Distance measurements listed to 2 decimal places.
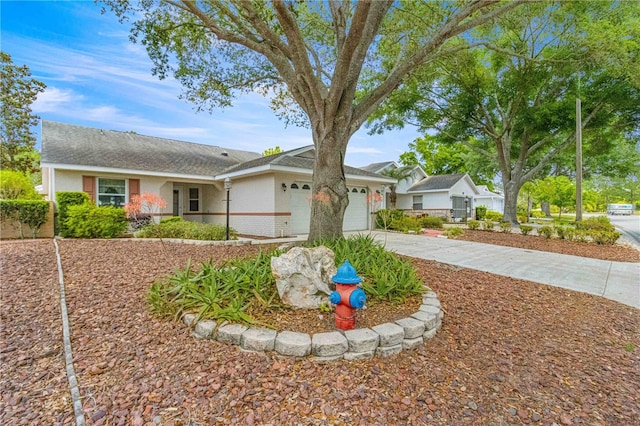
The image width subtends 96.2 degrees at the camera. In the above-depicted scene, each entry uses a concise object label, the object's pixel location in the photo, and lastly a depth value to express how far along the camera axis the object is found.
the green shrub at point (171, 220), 10.31
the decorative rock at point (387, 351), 2.55
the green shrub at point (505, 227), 13.05
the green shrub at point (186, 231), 8.56
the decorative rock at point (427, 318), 2.90
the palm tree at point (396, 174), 22.11
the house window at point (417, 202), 23.83
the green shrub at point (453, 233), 11.56
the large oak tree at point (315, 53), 5.04
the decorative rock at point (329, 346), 2.41
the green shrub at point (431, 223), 15.70
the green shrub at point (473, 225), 14.37
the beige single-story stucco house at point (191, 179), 10.47
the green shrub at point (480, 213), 26.87
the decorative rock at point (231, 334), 2.56
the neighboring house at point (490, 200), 30.80
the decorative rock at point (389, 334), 2.57
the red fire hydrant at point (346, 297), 2.61
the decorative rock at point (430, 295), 3.62
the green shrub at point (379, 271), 3.50
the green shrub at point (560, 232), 10.93
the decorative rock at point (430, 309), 3.12
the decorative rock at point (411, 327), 2.72
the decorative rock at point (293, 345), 2.41
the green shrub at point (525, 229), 12.05
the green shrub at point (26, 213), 8.20
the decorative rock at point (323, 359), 2.40
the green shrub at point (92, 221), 8.55
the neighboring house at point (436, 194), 22.30
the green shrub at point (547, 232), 11.16
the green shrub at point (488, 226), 13.95
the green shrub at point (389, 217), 14.00
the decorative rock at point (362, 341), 2.47
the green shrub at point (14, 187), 9.88
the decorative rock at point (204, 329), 2.67
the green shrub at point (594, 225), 11.60
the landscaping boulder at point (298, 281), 3.10
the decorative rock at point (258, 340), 2.46
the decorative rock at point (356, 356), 2.45
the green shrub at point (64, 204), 8.78
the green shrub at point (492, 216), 25.71
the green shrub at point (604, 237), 9.80
